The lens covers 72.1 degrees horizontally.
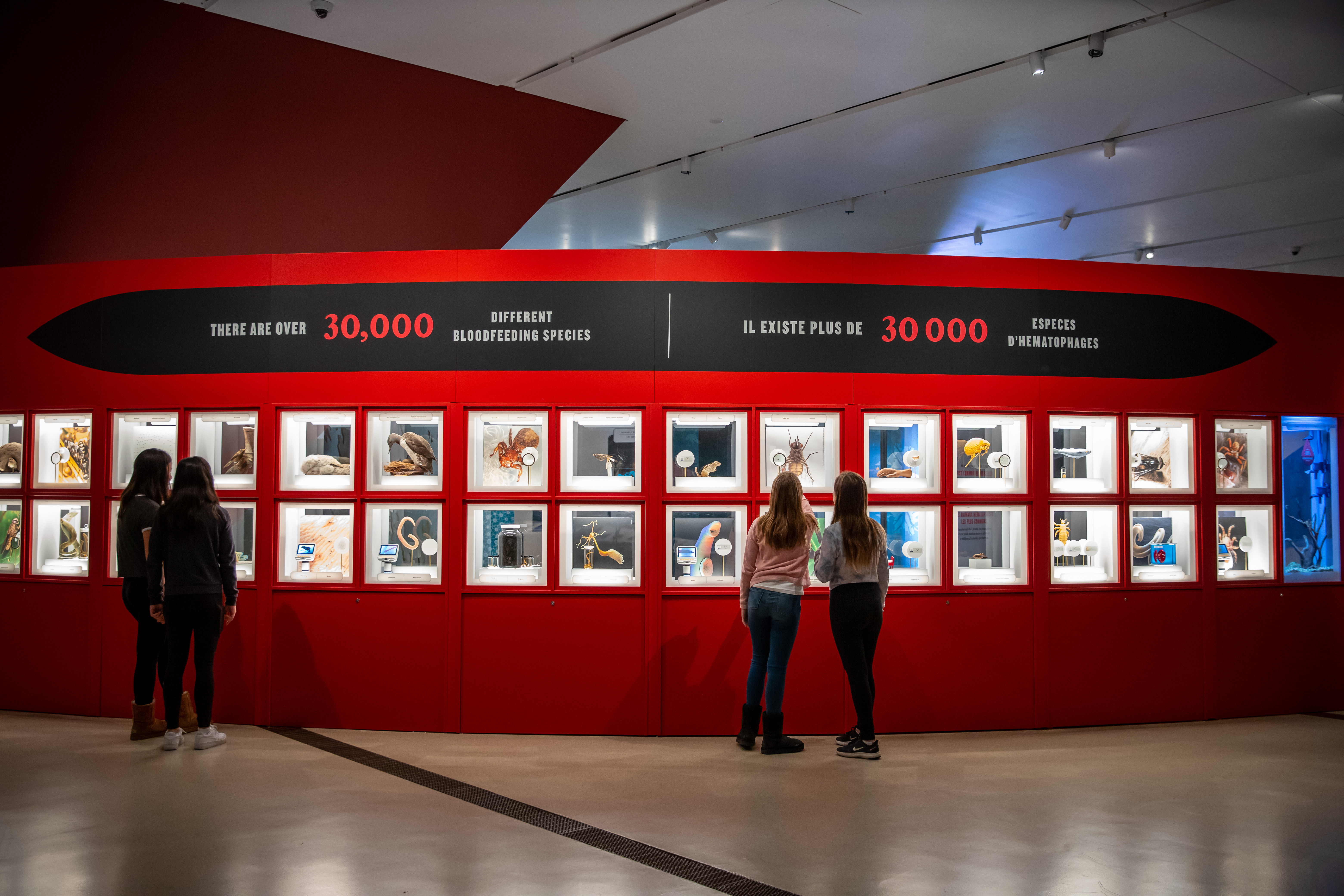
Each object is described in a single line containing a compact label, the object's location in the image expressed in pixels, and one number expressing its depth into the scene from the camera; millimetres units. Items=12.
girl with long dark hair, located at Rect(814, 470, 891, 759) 4875
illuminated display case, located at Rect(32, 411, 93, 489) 5941
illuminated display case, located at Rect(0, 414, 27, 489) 6070
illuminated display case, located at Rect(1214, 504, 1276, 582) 6039
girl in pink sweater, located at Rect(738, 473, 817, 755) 4945
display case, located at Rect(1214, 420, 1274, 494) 6051
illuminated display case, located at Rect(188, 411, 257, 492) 5719
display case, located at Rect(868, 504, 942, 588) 5617
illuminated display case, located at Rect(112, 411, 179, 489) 5844
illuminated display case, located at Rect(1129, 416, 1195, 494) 5887
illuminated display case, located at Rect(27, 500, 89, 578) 5953
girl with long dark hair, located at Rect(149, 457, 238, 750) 4953
